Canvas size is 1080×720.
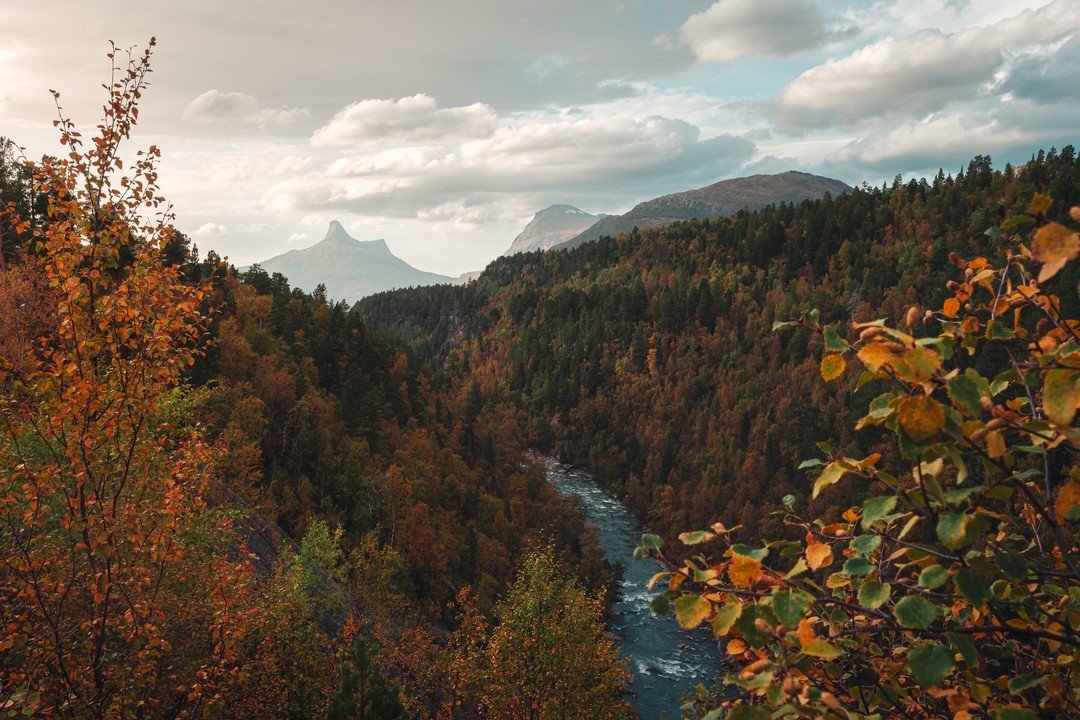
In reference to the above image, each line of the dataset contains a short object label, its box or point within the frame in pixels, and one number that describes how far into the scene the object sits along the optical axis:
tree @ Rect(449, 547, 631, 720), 25.16
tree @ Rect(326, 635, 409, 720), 16.45
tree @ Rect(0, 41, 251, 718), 6.96
